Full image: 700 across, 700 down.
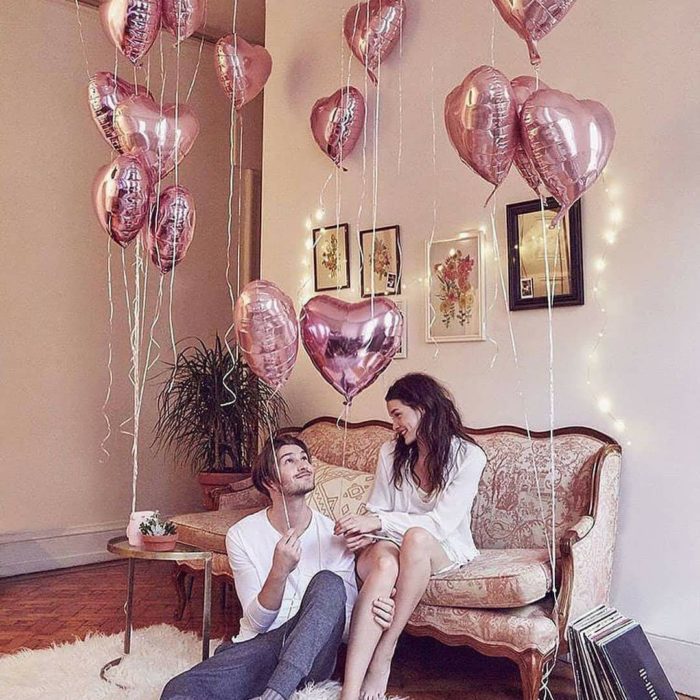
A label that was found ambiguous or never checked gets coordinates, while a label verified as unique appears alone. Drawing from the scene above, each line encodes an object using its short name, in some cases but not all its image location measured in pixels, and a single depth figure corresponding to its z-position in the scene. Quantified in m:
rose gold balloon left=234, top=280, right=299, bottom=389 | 2.18
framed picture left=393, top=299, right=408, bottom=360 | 3.56
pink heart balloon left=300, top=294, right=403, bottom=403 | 2.26
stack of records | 2.04
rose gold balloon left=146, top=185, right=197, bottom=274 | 2.64
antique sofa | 2.33
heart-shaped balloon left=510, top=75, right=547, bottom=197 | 2.16
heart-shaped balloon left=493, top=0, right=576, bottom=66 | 2.03
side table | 2.35
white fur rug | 2.38
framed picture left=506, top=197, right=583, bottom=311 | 2.95
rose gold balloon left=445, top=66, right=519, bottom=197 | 2.08
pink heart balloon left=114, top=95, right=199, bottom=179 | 2.60
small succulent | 2.44
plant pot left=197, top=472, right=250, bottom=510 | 3.71
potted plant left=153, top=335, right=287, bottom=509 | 3.93
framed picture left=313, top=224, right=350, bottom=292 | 3.83
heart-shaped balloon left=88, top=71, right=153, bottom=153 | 2.74
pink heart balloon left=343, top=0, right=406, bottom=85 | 3.46
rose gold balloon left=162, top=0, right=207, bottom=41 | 2.73
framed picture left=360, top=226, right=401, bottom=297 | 3.59
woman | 2.23
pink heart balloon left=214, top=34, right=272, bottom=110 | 3.27
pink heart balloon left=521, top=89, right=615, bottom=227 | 2.04
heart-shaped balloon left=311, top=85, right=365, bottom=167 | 3.43
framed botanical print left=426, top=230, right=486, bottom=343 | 3.27
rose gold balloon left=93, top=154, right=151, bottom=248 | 2.50
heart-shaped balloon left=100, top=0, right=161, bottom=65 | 2.61
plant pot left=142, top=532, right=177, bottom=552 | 2.41
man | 2.00
